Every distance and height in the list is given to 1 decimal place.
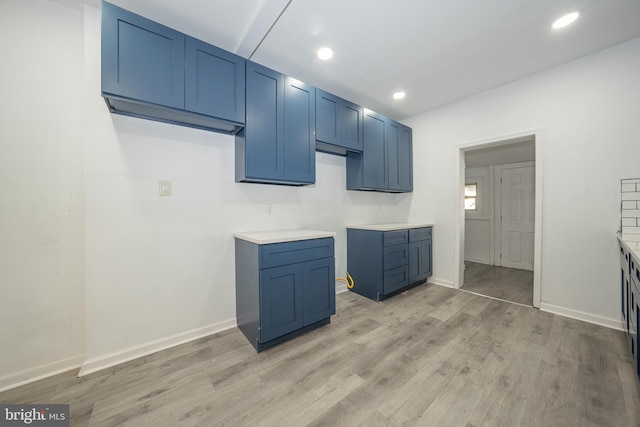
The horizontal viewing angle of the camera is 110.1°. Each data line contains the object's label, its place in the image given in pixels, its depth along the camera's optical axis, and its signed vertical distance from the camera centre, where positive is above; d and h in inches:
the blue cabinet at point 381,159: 117.5 +28.9
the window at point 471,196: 194.9 +12.9
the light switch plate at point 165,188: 74.3 +7.4
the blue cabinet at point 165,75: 57.8 +39.3
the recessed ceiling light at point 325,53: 82.2 +59.4
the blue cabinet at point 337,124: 97.9 +40.2
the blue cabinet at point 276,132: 79.0 +29.8
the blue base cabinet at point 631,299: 50.2 -24.2
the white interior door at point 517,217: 163.6 -5.0
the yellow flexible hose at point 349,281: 122.1 -39.1
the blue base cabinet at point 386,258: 109.7 -24.9
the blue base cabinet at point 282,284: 71.4 -25.7
